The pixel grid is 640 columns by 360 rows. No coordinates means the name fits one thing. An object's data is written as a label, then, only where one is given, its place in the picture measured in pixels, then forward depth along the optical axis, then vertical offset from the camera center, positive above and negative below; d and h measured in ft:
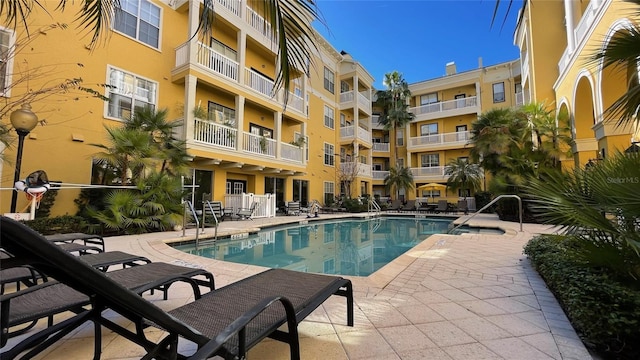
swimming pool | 20.03 -4.50
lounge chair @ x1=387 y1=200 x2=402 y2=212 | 67.15 -1.86
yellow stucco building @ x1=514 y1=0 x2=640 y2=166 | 24.08 +15.22
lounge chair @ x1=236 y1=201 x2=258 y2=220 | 40.77 -2.16
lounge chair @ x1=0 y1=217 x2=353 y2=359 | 3.45 -2.43
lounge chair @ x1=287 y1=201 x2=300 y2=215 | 51.65 -1.81
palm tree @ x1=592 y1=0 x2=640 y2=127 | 8.25 +4.36
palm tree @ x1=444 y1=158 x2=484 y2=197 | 64.64 +5.22
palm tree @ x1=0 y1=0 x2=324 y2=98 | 5.79 +3.64
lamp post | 19.43 +5.33
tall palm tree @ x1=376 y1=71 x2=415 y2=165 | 81.20 +29.20
